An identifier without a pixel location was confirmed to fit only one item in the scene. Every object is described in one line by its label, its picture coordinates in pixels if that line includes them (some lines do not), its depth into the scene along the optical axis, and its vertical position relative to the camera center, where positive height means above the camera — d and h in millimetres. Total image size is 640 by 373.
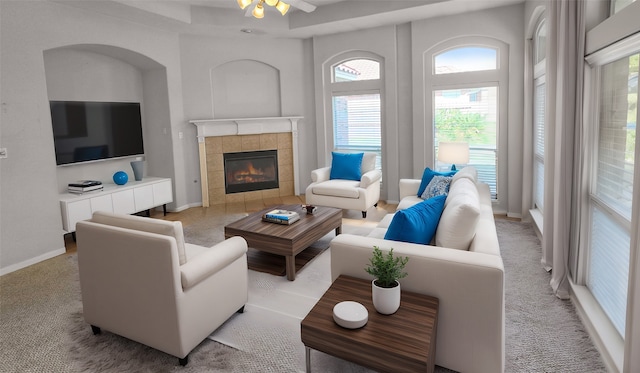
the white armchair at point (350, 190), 5410 -708
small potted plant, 2014 -763
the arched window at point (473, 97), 5469 +547
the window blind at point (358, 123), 6555 +276
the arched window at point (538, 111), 4609 +261
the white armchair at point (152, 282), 2277 -841
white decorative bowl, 1928 -878
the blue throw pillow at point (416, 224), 2422 -546
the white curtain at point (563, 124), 2891 +57
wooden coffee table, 3543 -853
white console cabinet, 4605 -665
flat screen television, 4961 +271
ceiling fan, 3535 +1294
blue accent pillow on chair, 5926 -412
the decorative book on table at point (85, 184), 4914 -424
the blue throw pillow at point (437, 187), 4113 -540
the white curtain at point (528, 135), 5040 -32
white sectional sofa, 2051 -798
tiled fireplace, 6691 -260
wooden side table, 1771 -942
